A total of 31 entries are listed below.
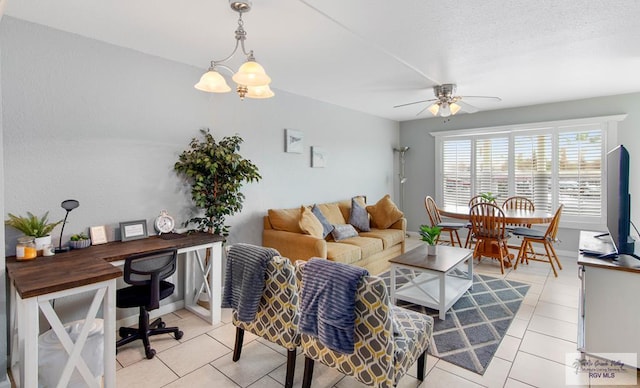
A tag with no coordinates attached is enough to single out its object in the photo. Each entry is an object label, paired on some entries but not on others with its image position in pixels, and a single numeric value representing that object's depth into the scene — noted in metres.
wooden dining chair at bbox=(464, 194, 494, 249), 5.00
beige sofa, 3.64
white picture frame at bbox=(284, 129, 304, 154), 4.27
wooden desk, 1.63
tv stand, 1.99
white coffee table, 2.98
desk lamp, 2.28
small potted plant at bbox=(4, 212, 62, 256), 2.20
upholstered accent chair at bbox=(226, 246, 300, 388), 1.97
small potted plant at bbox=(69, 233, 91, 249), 2.42
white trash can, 1.91
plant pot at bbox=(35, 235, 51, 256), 2.23
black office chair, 2.26
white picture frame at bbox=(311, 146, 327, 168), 4.72
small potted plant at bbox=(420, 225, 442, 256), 3.34
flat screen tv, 2.07
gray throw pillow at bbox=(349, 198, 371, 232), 4.90
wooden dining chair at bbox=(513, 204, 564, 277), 4.13
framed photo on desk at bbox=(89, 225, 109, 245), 2.58
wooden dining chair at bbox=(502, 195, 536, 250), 5.19
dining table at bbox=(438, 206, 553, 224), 4.16
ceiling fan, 3.85
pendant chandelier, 1.91
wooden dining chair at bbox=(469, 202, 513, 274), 4.31
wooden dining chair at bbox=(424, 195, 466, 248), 5.11
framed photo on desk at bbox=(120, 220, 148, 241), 2.73
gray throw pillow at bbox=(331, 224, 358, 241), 4.32
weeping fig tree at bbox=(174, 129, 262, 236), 3.09
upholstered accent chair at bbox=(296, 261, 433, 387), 1.60
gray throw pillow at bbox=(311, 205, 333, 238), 4.26
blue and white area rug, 2.39
